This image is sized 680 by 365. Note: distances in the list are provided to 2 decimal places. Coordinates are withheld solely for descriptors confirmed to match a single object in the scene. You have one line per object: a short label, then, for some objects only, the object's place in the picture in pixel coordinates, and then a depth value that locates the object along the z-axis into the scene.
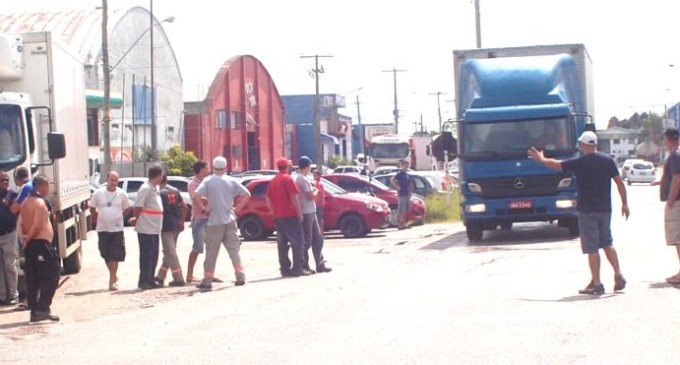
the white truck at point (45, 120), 15.88
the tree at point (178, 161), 56.53
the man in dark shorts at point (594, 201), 13.16
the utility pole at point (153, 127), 57.25
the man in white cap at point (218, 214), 16.45
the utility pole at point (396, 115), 100.06
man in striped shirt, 16.52
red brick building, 67.19
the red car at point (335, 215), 27.98
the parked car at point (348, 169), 60.42
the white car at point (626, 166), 72.62
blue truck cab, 22.11
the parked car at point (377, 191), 31.88
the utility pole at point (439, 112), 113.39
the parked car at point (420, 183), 37.91
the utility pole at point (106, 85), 38.44
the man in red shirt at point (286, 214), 17.52
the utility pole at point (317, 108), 67.55
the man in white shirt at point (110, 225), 16.73
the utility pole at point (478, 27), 46.42
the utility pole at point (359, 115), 112.06
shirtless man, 13.20
